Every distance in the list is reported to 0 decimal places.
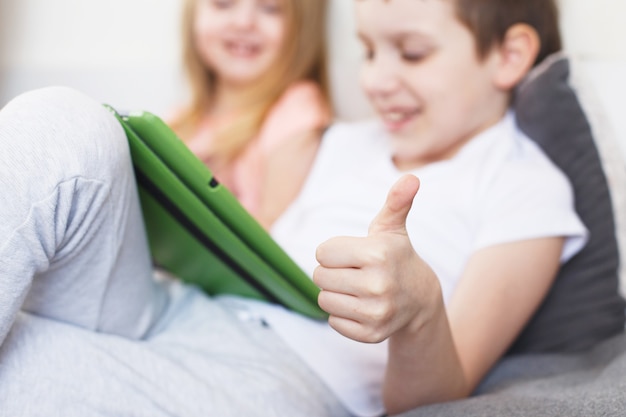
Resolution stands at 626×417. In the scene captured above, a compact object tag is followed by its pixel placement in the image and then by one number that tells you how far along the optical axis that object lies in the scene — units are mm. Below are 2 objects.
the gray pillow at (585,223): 739
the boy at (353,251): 484
